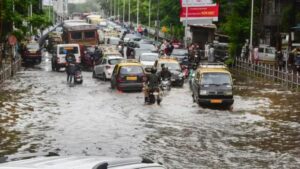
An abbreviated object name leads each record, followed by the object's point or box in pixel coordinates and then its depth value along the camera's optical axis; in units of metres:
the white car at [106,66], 40.34
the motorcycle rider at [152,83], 28.28
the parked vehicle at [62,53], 46.94
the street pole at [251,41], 51.31
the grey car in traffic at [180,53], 50.59
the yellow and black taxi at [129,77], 33.78
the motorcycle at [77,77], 37.94
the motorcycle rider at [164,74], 35.17
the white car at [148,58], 43.94
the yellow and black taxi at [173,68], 37.62
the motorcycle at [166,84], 34.92
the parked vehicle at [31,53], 53.19
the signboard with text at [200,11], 68.06
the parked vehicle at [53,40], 69.38
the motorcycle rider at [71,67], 37.56
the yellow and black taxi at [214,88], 27.70
